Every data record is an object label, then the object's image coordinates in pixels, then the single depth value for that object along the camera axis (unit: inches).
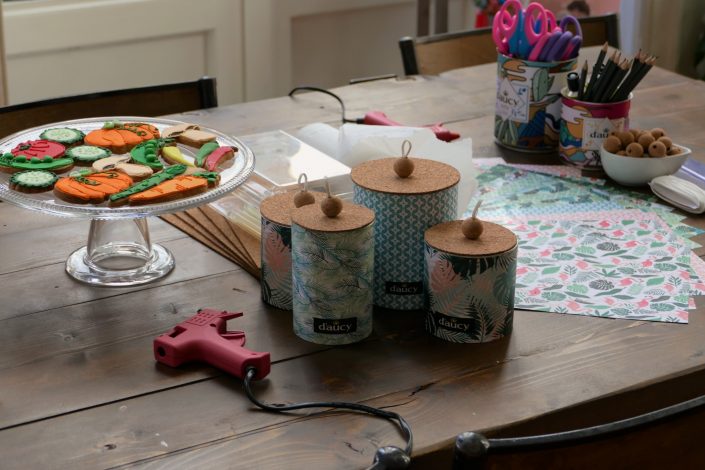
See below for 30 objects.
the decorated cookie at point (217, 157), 84.7
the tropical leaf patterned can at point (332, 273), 76.6
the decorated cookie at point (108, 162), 83.8
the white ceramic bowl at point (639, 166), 92.5
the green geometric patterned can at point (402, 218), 80.0
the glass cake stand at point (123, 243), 81.2
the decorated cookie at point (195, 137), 87.0
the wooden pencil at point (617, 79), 93.1
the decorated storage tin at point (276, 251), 79.8
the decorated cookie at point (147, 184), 80.3
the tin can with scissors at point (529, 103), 95.6
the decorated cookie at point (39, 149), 84.5
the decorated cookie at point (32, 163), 83.0
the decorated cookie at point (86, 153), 84.8
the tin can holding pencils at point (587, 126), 93.9
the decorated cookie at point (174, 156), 85.2
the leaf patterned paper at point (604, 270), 81.7
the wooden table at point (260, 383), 72.5
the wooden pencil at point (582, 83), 94.5
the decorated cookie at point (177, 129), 87.9
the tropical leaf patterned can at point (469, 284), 77.5
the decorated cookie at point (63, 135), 86.5
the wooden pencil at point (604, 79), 93.2
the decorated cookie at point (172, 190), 80.4
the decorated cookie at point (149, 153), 84.5
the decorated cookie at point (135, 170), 82.9
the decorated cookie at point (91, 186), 80.3
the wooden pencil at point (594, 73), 93.7
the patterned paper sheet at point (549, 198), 90.3
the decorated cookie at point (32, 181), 81.1
